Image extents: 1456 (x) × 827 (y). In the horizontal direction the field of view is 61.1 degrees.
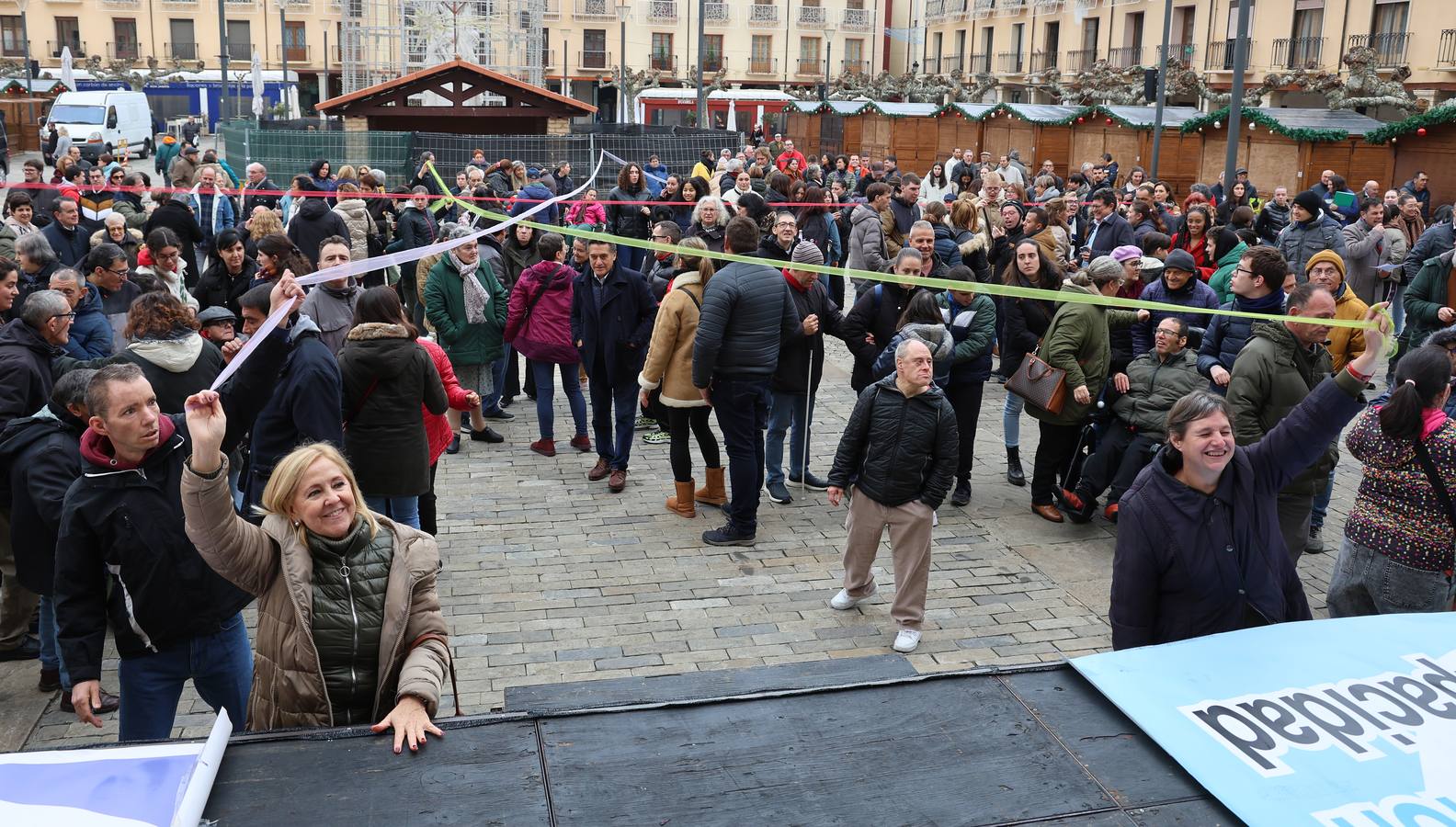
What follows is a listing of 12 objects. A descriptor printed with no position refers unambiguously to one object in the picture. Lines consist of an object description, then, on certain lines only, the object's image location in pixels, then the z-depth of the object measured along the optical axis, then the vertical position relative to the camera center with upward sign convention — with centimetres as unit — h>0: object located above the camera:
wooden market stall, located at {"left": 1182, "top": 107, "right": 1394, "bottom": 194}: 2139 +50
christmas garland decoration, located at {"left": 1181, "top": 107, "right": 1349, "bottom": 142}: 2166 +89
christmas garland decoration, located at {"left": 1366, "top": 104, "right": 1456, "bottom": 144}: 1930 +87
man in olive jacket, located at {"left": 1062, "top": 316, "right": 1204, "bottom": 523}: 753 -145
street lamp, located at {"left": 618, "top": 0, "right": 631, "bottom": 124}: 6219 +744
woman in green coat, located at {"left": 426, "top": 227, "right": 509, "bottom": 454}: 925 -113
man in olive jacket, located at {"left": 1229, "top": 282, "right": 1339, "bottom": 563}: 618 -105
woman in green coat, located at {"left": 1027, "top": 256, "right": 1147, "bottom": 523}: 795 -121
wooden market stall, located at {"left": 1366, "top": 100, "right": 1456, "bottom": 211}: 1956 +54
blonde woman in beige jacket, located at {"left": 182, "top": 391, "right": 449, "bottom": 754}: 349 -121
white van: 3588 +84
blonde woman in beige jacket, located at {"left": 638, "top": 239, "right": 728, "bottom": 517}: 801 -131
